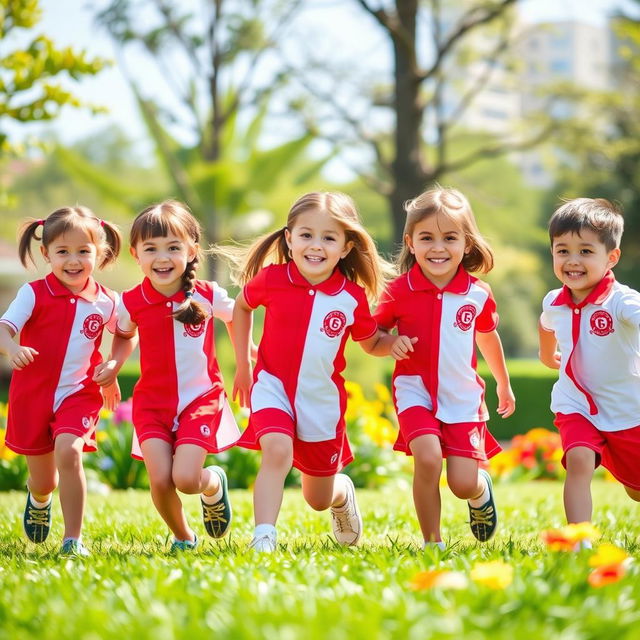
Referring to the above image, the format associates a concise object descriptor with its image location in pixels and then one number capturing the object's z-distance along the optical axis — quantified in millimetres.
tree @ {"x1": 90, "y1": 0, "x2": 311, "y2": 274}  20281
